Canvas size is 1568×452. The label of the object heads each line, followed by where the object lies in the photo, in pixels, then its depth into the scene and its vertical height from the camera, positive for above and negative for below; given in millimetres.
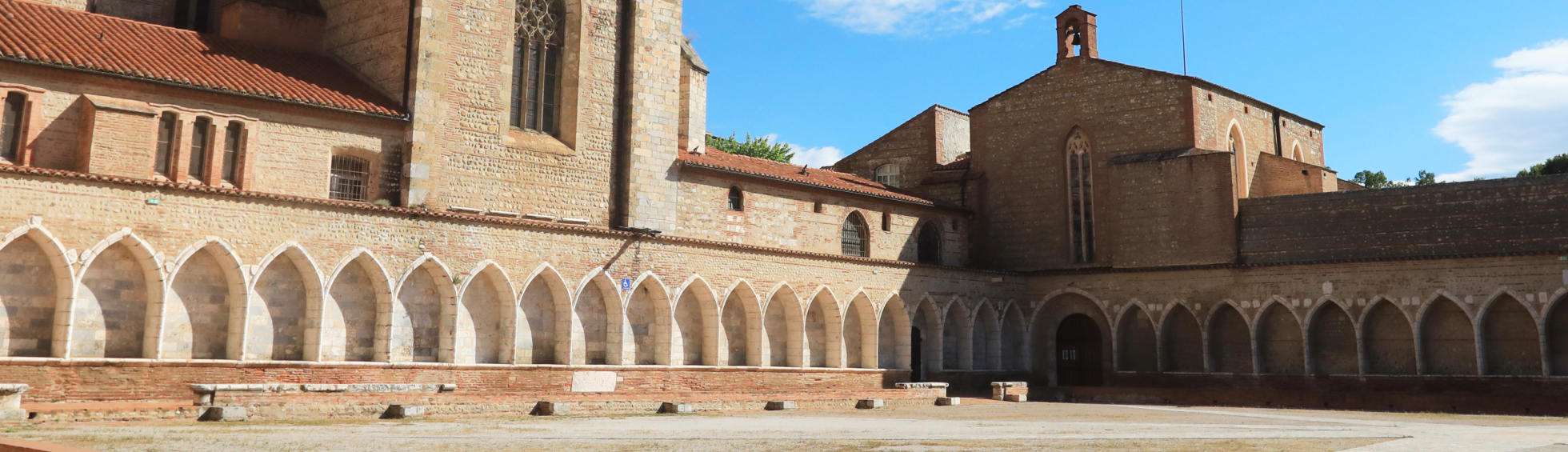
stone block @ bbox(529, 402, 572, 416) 20203 -1084
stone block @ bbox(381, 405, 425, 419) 18281 -1050
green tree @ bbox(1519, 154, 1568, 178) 55156 +8502
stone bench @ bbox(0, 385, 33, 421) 15453 -845
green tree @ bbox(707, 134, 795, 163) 52750 +8547
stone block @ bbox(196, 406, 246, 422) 16672 -1017
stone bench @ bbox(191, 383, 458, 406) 17875 -801
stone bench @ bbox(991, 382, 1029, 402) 30497 -1065
